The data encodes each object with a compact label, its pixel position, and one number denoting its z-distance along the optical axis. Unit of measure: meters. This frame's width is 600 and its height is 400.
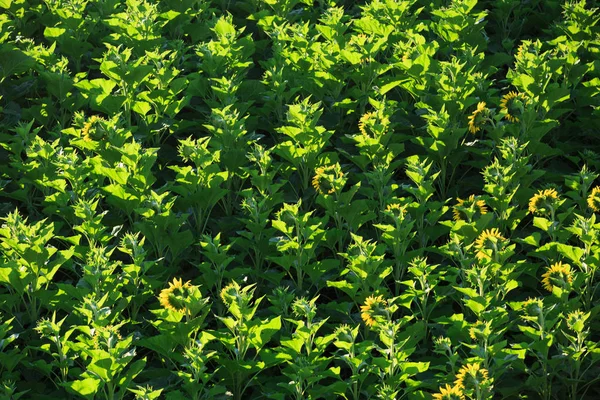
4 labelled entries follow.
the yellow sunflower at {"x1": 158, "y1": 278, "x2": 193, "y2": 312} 8.34
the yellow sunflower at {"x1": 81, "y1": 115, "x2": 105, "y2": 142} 10.47
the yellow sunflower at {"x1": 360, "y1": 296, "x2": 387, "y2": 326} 8.65
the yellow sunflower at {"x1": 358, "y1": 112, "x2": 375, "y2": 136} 10.57
